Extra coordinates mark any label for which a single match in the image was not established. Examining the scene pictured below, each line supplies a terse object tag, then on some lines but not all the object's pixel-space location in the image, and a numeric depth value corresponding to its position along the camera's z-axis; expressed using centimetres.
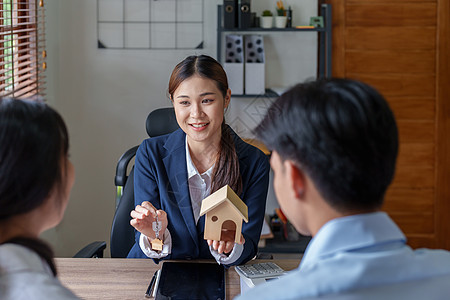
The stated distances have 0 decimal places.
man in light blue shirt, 79
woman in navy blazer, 185
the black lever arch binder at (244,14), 307
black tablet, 149
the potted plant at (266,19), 313
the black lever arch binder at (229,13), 308
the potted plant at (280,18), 313
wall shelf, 311
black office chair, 209
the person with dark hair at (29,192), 86
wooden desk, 150
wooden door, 337
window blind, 256
